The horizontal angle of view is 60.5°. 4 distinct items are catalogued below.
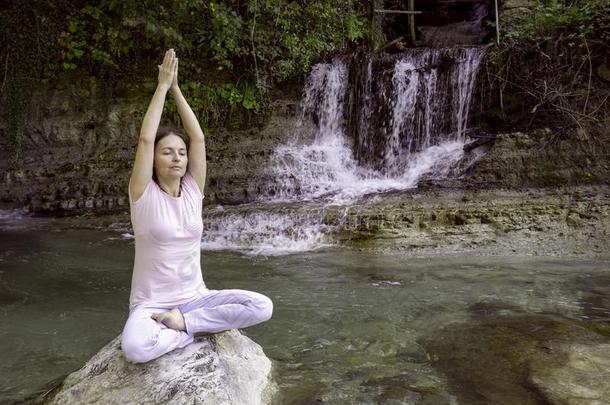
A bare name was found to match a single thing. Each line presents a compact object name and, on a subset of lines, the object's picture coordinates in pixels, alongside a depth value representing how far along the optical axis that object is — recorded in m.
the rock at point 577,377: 2.88
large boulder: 2.61
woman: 2.66
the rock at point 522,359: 2.97
